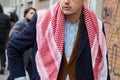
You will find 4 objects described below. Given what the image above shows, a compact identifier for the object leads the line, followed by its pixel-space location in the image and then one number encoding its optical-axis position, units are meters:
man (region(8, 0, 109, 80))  3.04
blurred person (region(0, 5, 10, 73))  10.48
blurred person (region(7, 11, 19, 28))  13.90
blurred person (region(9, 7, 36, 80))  6.42
